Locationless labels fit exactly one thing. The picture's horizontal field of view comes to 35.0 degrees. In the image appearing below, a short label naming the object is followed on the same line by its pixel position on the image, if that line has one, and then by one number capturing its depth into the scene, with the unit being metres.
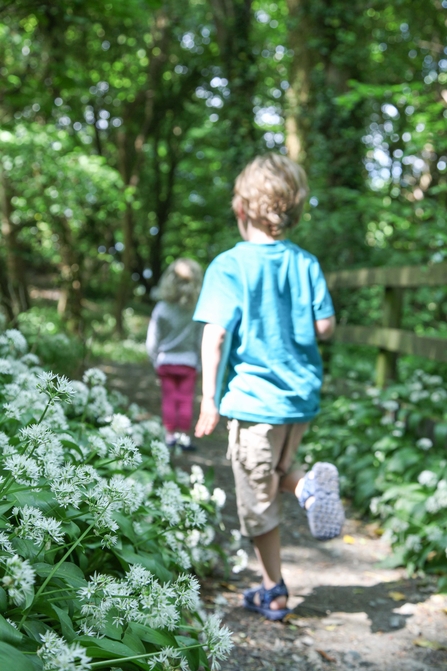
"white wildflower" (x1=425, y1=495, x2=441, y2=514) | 3.29
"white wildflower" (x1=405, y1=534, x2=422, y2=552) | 3.29
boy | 2.72
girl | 5.46
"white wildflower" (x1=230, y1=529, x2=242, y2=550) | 3.10
